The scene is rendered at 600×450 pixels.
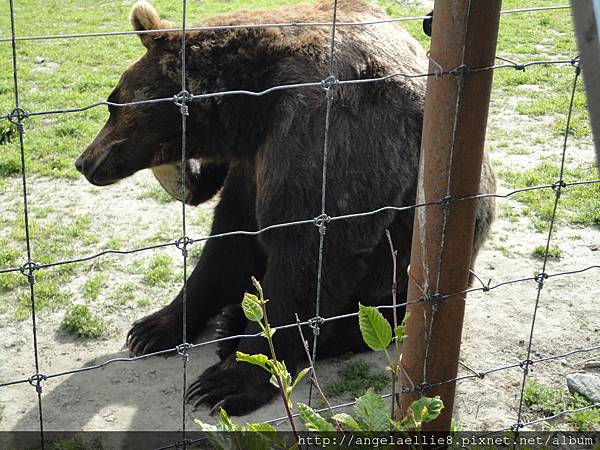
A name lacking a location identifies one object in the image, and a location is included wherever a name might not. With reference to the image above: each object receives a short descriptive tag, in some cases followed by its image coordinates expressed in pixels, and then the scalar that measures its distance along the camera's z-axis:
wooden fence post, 2.54
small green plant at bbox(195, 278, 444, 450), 2.25
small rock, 3.73
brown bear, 3.71
